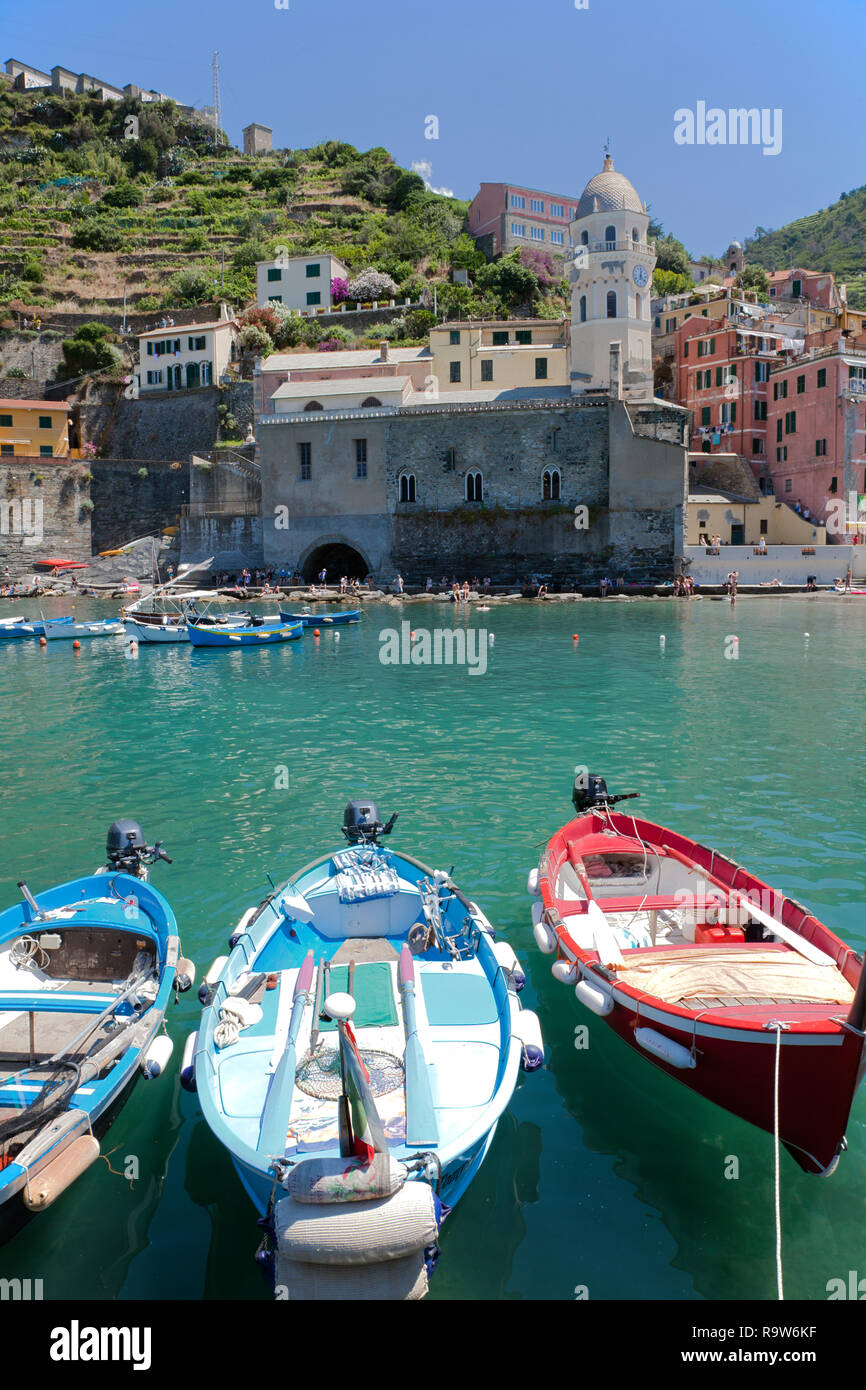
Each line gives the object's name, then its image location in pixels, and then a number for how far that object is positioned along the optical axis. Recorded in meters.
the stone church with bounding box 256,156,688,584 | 47.81
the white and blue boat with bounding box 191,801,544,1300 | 4.27
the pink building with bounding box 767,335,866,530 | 47.81
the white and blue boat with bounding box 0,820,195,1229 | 5.09
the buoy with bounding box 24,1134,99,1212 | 4.76
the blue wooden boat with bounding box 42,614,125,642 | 34.09
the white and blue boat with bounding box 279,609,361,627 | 37.46
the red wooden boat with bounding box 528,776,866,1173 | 5.15
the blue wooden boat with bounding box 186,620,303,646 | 32.97
